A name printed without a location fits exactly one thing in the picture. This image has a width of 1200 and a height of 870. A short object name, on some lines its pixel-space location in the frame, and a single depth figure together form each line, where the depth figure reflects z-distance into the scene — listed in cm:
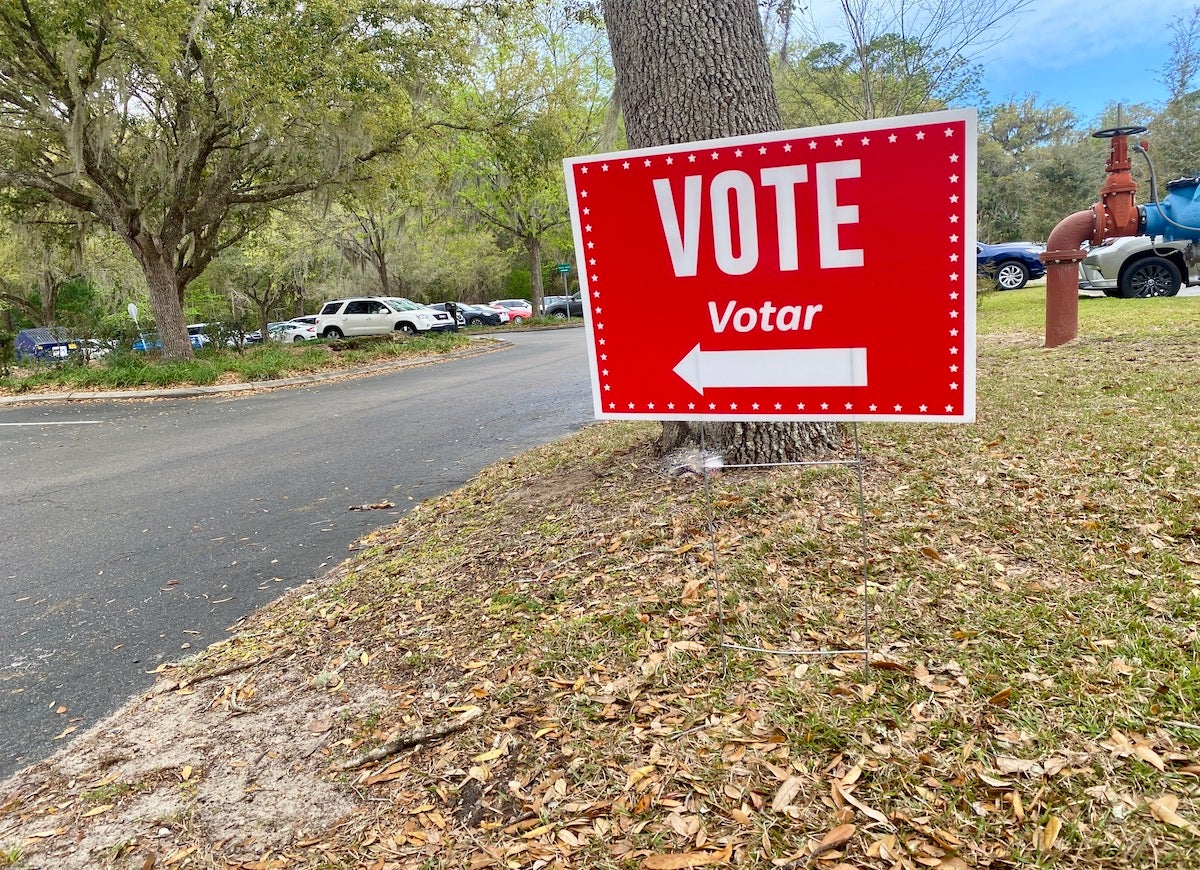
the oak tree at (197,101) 1180
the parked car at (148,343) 1658
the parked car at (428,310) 2486
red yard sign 192
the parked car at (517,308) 3751
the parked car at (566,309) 3494
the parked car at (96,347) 1617
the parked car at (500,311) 3491
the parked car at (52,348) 1623
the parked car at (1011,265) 1639
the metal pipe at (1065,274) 721
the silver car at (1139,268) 1045
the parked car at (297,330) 3059
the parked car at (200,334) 1819
